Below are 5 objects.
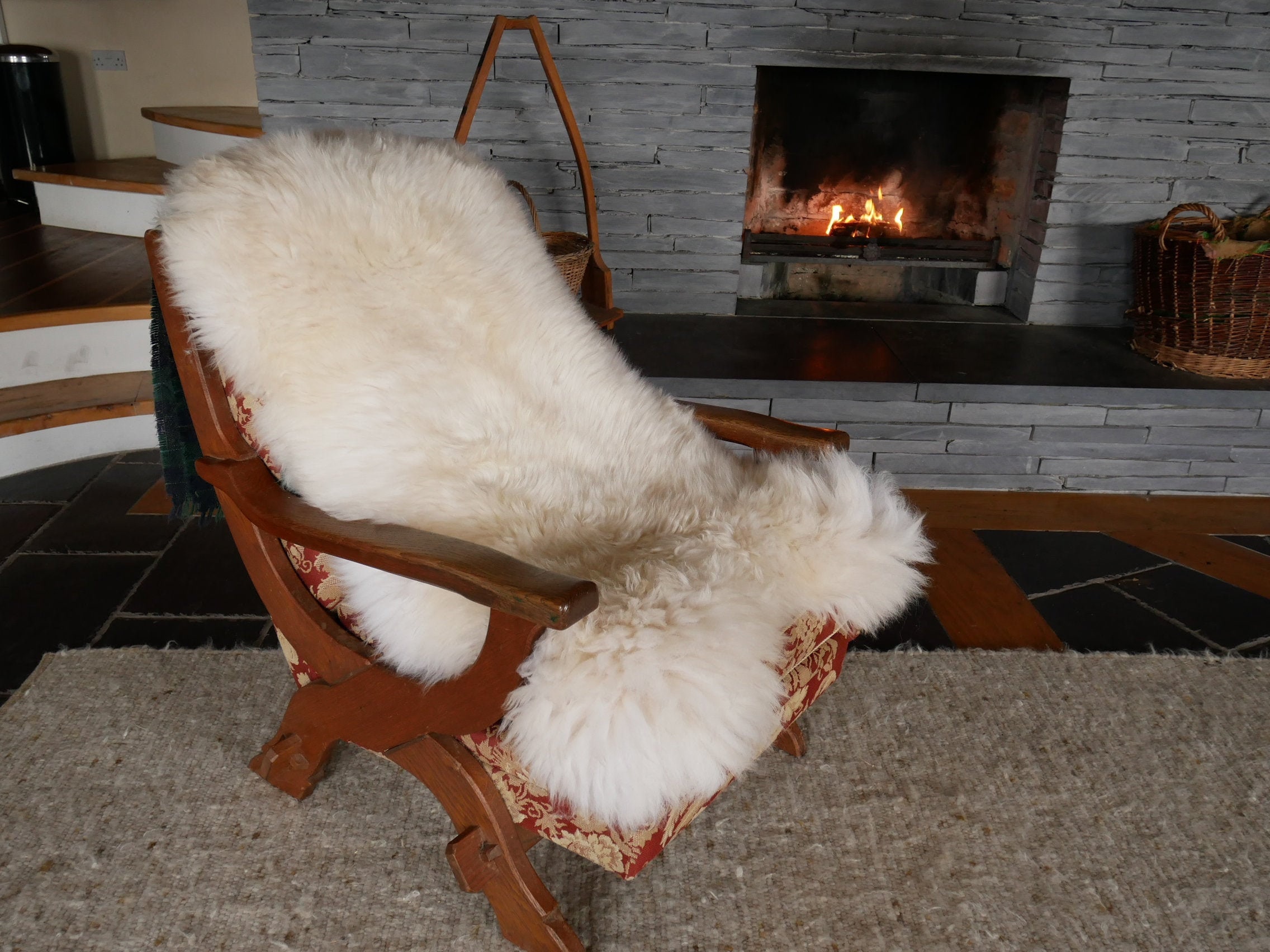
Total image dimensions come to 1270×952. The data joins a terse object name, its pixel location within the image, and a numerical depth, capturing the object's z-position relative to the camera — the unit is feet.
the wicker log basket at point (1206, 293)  7.50
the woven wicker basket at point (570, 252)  6.68
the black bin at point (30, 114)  11.87
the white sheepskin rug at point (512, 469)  3.11
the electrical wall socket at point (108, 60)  13.28
